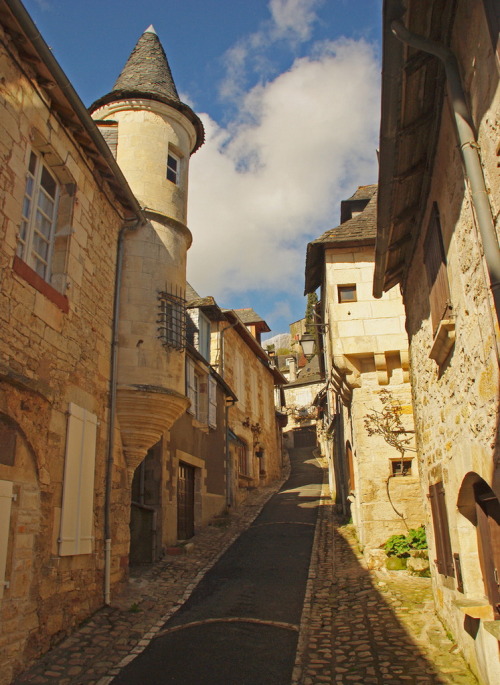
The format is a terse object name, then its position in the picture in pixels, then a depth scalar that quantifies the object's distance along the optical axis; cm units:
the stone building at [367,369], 955
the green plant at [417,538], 896
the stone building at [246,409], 1662
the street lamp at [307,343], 1273
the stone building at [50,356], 532
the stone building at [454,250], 340
